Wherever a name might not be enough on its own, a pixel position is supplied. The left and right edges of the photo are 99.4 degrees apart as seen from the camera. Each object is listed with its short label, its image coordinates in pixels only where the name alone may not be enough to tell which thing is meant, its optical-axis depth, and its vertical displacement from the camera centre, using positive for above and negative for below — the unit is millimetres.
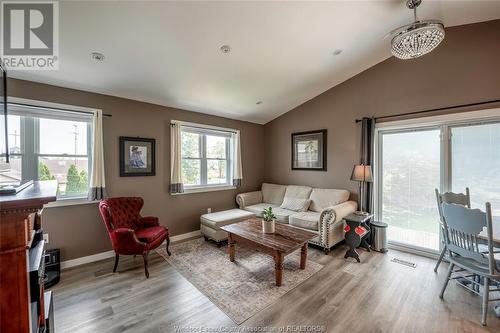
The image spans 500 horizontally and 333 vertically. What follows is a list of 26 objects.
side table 3152 -1000
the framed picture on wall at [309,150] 4414 +336
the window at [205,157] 4207 +204
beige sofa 3369 -799
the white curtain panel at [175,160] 3834 +121
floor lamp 3432 -142
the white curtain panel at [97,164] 2996 +39
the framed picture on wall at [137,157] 3334 +167
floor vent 2969 -1398
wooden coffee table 2451 -940
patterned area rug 2172 -1380
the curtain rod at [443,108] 2750 +816
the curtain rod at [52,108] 2564 +777
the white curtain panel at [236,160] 4844 +142
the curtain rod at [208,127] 3871 +804
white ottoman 3588 -958
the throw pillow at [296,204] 4172 -775
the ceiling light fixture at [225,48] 2652 +1493
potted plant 2934 -803
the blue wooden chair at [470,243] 1858 -780
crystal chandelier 1898 +1218
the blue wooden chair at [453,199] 2590 -430
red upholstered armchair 2648 -846
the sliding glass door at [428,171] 2844 -101
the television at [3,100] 1416 +479
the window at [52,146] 2588 +288
